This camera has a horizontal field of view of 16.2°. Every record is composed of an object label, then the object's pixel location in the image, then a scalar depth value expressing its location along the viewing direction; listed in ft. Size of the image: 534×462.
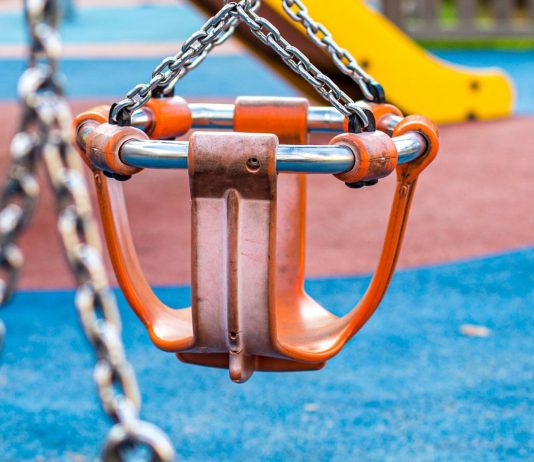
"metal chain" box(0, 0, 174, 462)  4.91
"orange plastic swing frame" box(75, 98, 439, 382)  5.11
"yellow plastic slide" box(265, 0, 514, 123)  17.17
